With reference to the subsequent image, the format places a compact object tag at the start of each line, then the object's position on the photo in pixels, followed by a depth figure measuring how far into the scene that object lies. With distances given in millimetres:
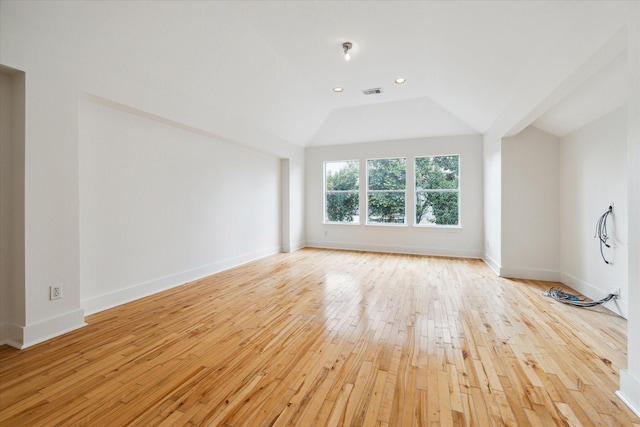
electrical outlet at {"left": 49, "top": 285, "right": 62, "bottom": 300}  2381
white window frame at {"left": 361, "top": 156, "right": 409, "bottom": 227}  6332
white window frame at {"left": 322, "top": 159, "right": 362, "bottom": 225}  6863
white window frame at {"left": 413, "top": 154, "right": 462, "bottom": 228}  5893
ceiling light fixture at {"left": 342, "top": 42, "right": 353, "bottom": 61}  3393
